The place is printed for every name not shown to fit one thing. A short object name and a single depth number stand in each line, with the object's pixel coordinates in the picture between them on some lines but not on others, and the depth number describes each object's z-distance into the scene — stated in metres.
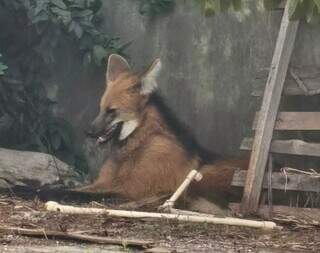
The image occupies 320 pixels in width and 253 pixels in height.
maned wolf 13.09
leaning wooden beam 12.10
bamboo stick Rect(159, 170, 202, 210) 11.49
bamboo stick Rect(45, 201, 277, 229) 10.35
